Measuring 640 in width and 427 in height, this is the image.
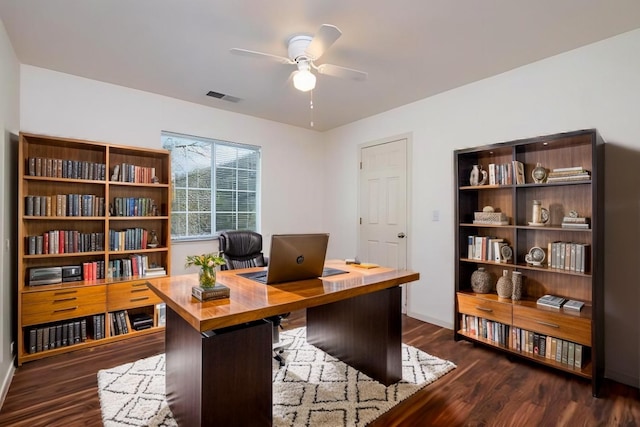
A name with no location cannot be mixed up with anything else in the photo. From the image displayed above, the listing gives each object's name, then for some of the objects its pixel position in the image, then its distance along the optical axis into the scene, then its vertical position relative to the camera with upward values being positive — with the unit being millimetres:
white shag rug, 1905 -1192
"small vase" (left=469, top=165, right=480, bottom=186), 3059 +359
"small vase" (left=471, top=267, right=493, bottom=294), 2977 -629
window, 3809 +358
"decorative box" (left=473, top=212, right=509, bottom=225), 2898 -38
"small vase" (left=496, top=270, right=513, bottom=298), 2802 -635
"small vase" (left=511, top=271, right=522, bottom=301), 2749 -625
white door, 3957 +125
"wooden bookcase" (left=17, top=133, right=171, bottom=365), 2682 -261
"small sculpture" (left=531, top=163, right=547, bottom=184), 2650 +327
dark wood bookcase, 2295 -265
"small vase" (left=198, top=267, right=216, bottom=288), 1661 -331
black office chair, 3102 -348
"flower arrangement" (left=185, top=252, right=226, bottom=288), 1664 -277
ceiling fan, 2154 +1073
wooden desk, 1481 -651
